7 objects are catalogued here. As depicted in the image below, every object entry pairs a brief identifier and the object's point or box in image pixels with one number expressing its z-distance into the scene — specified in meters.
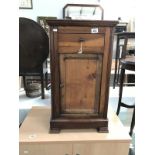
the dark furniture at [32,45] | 1.91
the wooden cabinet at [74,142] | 1.31
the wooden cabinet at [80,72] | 1.19
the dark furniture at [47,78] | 2.40
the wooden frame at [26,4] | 4.02
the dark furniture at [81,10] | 4.05
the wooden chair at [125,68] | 1.71
